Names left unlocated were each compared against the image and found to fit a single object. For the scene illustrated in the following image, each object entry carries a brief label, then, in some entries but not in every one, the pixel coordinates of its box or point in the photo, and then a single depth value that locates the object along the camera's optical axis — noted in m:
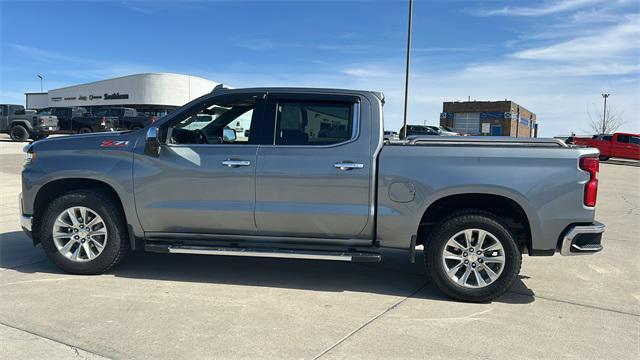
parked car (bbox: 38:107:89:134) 27.44
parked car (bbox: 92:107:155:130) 28.69
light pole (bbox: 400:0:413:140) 22.88
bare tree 66.06
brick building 60.28
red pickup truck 29.19
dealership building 57.34
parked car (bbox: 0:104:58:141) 24.40
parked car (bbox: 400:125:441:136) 36.93
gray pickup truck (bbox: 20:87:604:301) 4.39
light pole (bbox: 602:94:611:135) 65.17
